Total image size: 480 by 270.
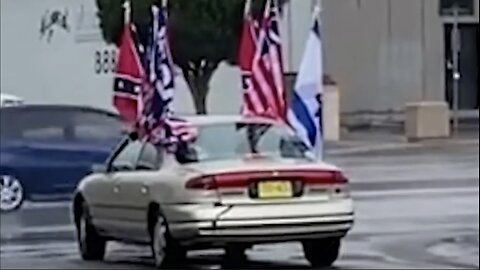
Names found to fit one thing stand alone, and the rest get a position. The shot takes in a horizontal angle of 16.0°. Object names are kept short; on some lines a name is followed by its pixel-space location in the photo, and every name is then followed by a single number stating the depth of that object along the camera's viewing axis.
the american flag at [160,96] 15.20
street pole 43.60
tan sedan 13.91
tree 38.00
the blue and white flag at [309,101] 16.92
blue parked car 22.81
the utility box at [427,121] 37.34
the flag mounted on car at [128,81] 22.38
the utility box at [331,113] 39.09
